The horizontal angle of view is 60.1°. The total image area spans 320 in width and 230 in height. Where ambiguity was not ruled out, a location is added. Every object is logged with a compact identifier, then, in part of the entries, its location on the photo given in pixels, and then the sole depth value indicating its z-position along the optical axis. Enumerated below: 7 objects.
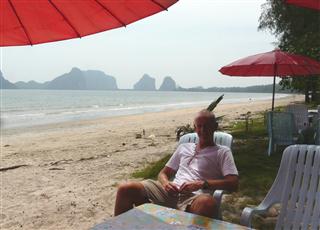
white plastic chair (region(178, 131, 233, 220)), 2.78
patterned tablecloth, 1.40
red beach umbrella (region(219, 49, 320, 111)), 4.57
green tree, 8.86
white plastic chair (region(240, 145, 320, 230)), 1.94
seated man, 2.07
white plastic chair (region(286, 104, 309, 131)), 5.86
